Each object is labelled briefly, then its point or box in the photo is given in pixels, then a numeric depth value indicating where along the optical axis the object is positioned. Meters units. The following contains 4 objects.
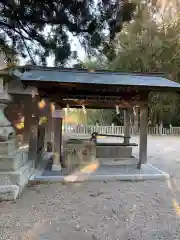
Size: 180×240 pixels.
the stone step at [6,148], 3.07
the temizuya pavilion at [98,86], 3.87
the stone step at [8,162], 3.02
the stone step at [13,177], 2.97
